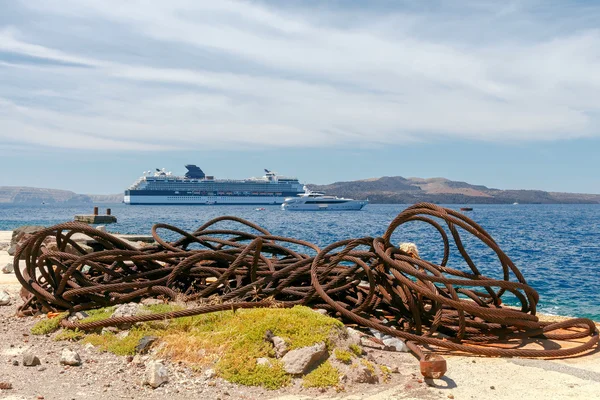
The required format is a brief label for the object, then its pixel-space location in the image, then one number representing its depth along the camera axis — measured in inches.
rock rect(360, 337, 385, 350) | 187.5
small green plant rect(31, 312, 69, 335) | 193.3
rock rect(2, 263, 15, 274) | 397.5
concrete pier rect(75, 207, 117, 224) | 1706.4
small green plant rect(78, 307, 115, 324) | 191.4
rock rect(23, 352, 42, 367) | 161.9
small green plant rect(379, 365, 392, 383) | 158.1
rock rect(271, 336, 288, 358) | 158.6
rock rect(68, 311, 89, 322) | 198.1
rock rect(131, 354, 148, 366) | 160.6
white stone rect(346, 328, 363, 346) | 171.6
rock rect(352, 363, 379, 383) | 153.6
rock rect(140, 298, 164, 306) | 204.3
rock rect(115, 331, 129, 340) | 175.9
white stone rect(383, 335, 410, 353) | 186.9
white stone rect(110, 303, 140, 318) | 187.8
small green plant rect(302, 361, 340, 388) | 148.7
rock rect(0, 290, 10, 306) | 249.4
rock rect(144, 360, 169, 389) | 146.9
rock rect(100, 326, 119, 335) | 181.0
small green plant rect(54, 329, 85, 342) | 183.8
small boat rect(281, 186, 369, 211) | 4640.8
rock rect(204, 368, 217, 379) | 151.0
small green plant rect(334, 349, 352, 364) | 158.6
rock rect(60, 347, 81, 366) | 161.6
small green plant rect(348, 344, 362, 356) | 166.6
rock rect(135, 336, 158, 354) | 166.2
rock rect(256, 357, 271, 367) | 154.6
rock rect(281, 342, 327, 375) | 152.8
